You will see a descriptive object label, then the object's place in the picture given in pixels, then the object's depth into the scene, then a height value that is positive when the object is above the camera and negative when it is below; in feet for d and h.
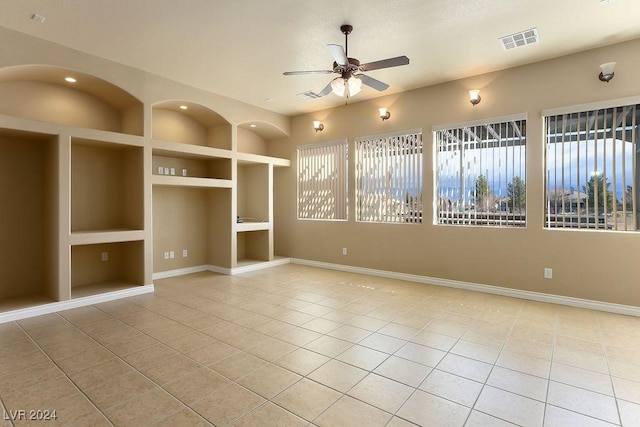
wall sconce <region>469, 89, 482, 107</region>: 16.30 +5.85
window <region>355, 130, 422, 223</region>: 18.79 +2.12
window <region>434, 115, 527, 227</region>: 15.62 +1.92
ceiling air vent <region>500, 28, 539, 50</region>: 12.34 +6.82
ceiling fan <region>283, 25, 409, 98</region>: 10.48 +4.95
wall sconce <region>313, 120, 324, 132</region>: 22.61 +6.14
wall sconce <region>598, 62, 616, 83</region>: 12.95 +5.66
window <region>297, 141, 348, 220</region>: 22.02 +2.27
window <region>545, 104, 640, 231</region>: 13.21 +1.79
